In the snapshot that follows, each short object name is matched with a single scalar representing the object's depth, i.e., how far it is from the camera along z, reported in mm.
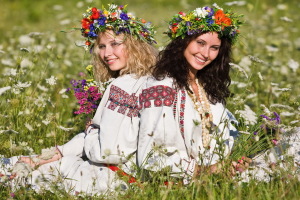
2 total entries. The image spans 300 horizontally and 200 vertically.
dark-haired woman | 6245
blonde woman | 6453
